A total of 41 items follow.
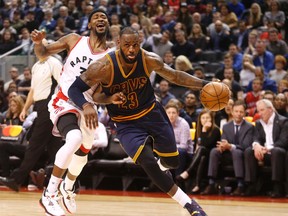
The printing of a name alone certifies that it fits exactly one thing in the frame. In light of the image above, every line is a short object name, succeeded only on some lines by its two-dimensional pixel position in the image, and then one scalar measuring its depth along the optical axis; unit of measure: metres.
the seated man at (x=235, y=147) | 10.24
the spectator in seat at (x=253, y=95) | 11.88
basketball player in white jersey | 6.87
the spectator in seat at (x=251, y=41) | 13.81
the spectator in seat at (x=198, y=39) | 14.78
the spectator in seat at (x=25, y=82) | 14.02
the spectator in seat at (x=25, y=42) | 15.09
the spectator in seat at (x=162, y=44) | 14.77
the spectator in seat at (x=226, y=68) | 12.96
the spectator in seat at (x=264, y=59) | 13.30
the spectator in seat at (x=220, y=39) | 14.81
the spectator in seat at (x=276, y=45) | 13.67
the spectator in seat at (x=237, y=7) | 16.02
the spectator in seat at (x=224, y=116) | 11.01
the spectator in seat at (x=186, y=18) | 15.69
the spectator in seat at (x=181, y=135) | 10.66
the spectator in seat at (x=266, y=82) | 12.24
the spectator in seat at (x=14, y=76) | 14.74
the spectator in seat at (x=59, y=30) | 16.10
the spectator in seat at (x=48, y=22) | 17.08
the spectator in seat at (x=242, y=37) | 14.61
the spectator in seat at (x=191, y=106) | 11.70
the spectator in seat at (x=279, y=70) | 12.65
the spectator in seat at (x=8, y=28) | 17.02
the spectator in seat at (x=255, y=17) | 15.08
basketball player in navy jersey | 6.38
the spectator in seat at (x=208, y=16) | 15.81
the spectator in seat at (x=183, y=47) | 14.54
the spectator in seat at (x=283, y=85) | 11.56
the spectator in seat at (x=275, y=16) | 14.77
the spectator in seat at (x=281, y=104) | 10.72
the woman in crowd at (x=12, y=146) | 11.24
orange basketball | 6.69
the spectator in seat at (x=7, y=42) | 16.41
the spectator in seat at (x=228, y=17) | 15.45
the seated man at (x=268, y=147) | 9.91
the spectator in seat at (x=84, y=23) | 16.59
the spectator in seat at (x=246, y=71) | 12.91
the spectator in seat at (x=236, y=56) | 13.58
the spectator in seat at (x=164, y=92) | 12.57
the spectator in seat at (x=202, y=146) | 10.47
